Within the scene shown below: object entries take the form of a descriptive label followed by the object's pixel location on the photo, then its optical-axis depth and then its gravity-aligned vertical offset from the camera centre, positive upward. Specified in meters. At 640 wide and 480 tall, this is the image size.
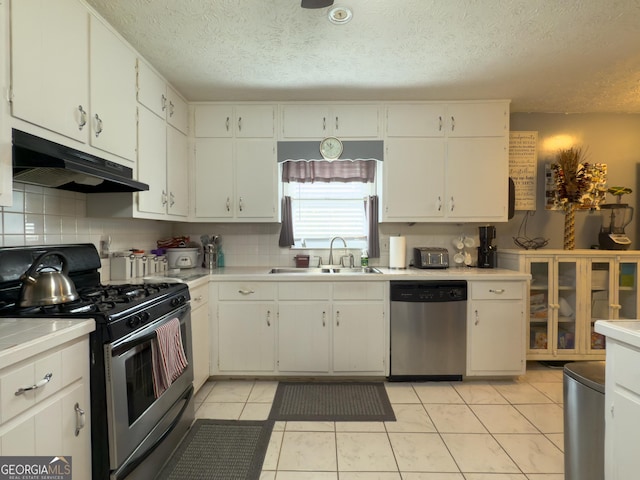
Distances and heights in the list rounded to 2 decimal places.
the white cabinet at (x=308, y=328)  2.72 -0.79
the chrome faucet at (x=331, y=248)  3.30 -0.14
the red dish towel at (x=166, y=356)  1.69 -0.67
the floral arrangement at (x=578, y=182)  3.06 +0.49
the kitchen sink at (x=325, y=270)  3.17 -0.35
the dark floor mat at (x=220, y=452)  1.71 -1.26
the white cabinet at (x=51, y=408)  0.97 -0.59
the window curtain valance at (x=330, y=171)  3.29 +0.64
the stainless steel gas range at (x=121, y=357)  1.33 -0.55
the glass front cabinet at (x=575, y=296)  2.92 -0.57
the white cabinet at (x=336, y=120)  3.02 +1.06
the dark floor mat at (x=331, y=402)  2.24 -1.26
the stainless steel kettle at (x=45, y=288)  1.40 -0.24
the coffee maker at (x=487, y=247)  3.17 -0.13
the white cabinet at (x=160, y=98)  2.27 +1.06
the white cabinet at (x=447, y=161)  2.99 +0.67
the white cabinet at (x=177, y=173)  2.67 +0.53
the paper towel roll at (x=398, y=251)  3.06 -0.16
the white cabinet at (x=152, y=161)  2.27 +0.54
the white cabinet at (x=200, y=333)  2.41 -0.78
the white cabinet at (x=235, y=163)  3.02 +0.67
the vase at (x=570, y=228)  3.18 +0.06
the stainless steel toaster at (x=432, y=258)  3.06 -0.23
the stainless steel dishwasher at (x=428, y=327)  2.70 -0.78
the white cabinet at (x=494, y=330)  2.73 -0.81
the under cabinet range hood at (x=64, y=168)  1.34 +0.31
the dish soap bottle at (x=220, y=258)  3.28 -0.24
